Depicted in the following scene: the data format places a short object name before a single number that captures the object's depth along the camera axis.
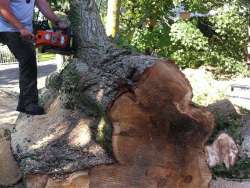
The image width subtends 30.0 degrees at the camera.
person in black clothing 3.88
